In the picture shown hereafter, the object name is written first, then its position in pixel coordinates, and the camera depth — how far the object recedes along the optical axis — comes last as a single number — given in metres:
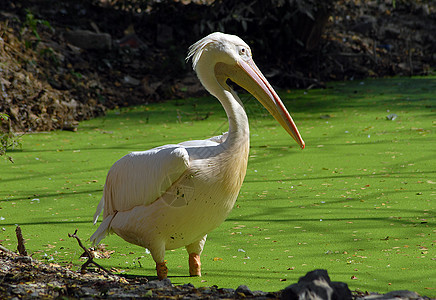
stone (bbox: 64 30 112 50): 22.05
